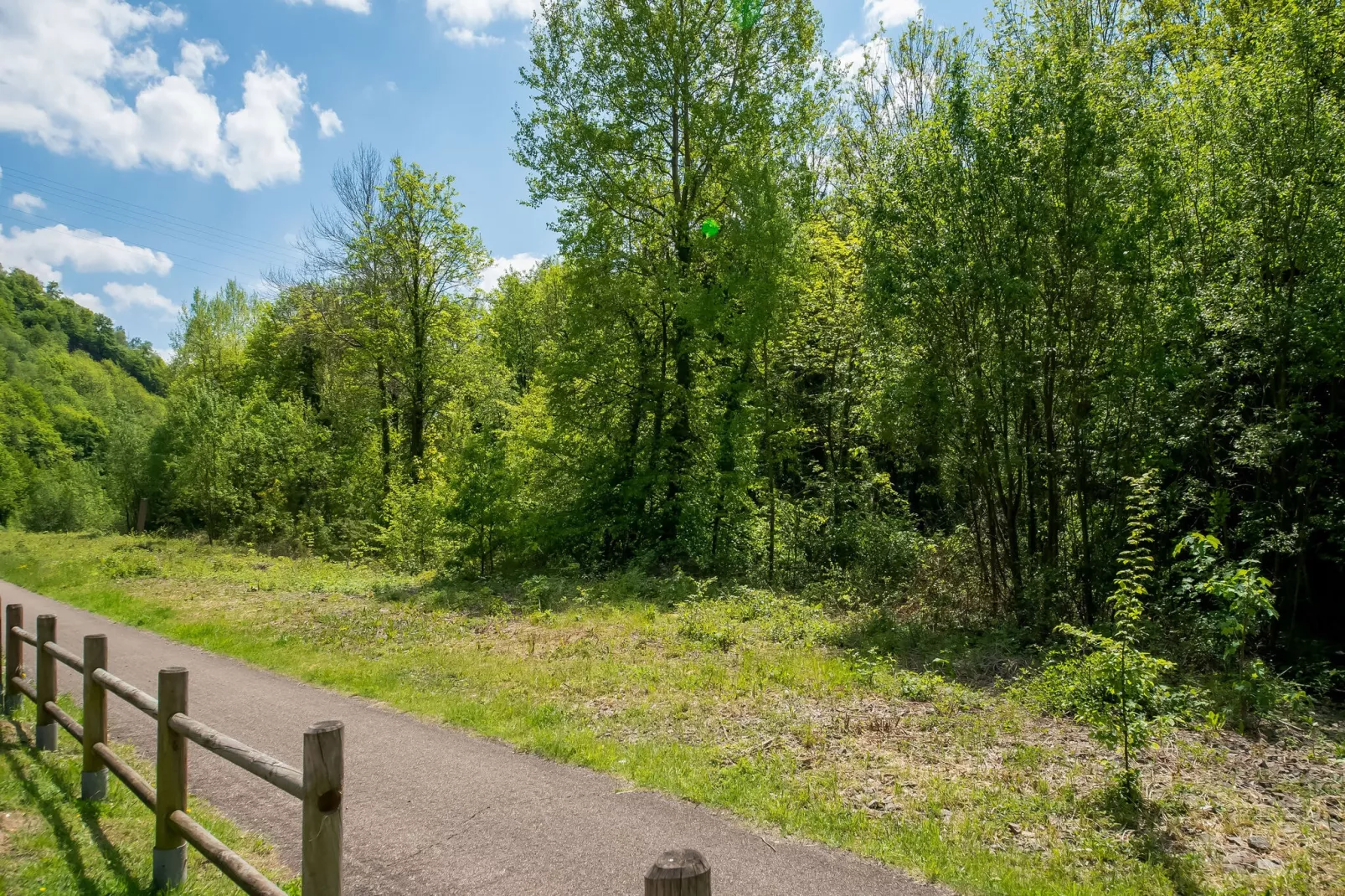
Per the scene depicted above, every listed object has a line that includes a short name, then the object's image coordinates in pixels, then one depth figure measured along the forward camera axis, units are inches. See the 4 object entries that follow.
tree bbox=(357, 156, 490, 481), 1024.2
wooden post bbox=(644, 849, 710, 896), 67.5
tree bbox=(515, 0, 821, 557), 724.7
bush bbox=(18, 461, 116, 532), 1584.6
